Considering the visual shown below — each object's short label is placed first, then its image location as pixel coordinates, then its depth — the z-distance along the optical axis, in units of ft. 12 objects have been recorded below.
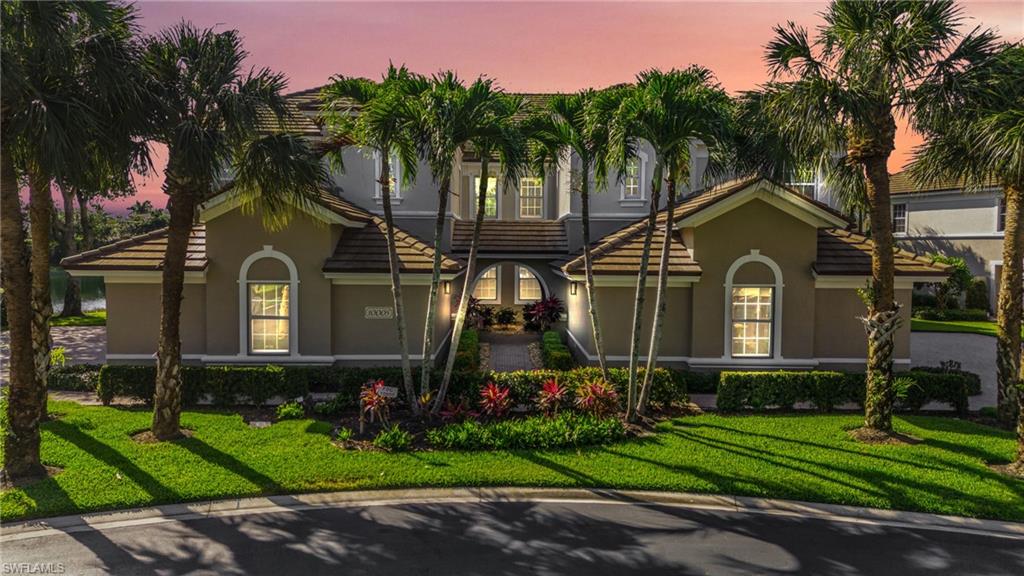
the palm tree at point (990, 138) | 34.50
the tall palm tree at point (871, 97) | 35.96
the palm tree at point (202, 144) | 35.04
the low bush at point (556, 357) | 57.16
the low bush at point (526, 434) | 37.24
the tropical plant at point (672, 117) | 36.96
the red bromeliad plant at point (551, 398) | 42.52
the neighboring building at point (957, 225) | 101.24
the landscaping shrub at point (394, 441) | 36.83
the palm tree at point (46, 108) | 29.43
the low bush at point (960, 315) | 99.40
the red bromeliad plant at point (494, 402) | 42.39
